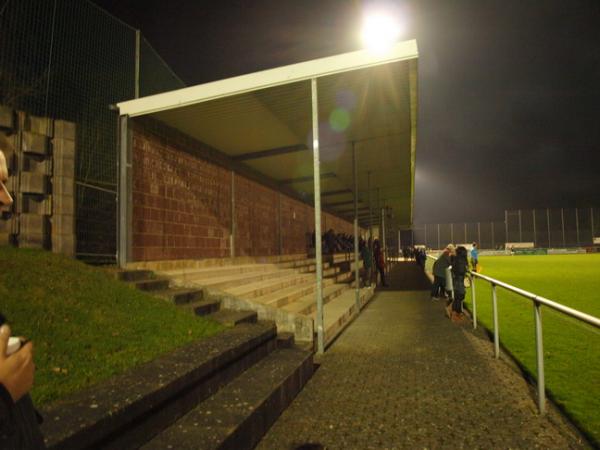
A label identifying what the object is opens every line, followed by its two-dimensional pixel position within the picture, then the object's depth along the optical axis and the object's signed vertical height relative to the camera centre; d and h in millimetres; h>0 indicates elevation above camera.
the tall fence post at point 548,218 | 77312 +4633
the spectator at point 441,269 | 10758 -704
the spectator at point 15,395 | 1057 -392
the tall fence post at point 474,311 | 7420 -1252
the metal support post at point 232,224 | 10562 +599
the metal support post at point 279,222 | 14227 +845
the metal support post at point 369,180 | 14391 +2343
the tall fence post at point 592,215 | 75188 +4932
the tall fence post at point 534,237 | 77875 +886
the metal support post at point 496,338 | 5371 -1273
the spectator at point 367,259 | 14039 -502
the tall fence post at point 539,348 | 3600 -989
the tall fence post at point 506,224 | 80062 +3594
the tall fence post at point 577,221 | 75850 +3891
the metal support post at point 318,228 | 5891 +259
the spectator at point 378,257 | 15555 -499
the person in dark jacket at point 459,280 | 8164 -749
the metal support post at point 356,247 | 9143 -63
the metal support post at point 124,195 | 6914 +939
